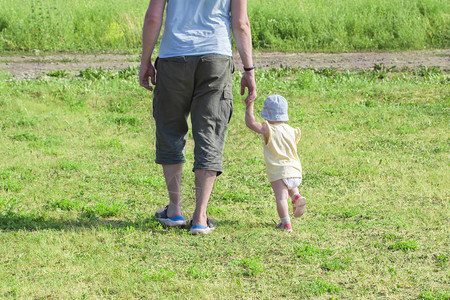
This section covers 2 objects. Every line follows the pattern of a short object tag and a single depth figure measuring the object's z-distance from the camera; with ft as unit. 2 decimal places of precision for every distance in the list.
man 29.63
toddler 32.27
